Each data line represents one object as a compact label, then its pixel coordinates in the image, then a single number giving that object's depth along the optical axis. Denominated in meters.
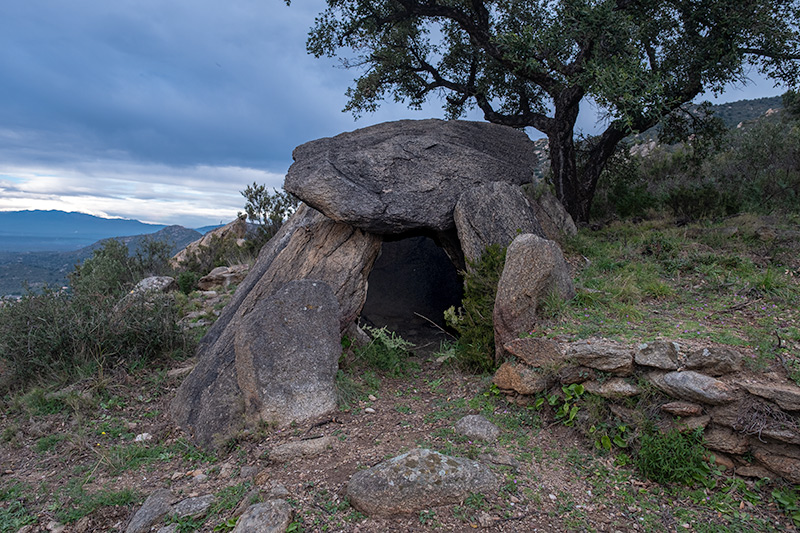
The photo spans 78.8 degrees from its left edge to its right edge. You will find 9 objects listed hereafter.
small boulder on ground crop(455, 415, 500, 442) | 4.49
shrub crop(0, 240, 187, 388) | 6.32
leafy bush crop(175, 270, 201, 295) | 11.67
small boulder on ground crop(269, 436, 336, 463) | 4.36
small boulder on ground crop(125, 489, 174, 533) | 3.63
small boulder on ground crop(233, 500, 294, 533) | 3.31
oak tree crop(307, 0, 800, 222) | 7.84
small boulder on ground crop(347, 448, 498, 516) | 3.48
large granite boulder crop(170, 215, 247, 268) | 14.81
